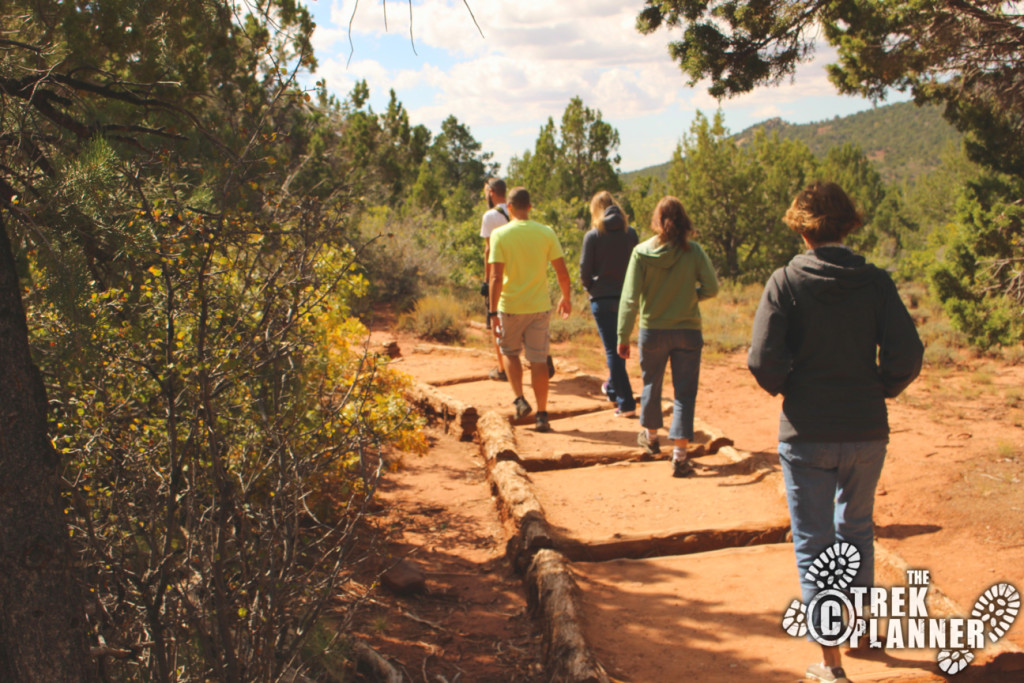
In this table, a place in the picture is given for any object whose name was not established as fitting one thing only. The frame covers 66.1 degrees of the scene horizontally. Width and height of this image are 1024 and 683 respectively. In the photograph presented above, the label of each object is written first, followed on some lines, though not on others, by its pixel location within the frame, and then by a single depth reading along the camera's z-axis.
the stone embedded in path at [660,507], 4.42
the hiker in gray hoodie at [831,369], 2.82
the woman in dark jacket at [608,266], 6.50
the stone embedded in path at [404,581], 4.15
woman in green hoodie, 5.09
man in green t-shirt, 5.98
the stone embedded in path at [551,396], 7.20
